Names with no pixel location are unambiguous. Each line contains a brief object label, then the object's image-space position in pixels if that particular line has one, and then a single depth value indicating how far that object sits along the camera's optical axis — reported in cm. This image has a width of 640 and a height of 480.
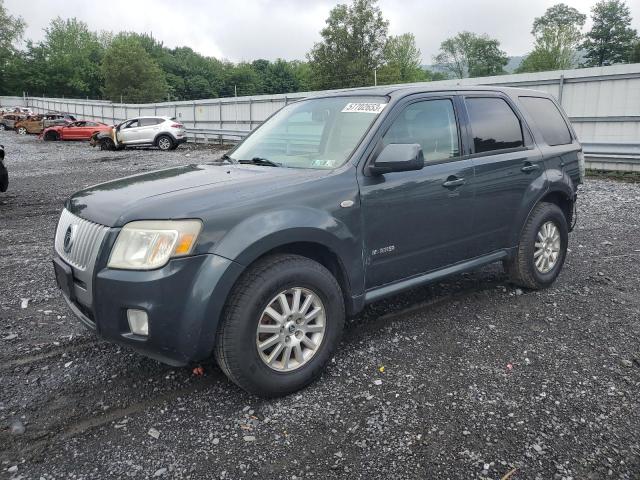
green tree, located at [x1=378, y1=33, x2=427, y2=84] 8319
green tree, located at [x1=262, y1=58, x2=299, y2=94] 10200
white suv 2420
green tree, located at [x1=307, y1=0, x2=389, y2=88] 5525
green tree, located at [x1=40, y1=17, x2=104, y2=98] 8662
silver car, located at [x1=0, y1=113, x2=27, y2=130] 4122
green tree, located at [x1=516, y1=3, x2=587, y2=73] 6931
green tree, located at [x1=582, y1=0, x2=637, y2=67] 6912
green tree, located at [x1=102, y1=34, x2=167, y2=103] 7188
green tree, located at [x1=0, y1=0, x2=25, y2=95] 8212
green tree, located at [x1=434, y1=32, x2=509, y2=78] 9669
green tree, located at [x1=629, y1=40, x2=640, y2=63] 6297
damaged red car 3109
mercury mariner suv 284
